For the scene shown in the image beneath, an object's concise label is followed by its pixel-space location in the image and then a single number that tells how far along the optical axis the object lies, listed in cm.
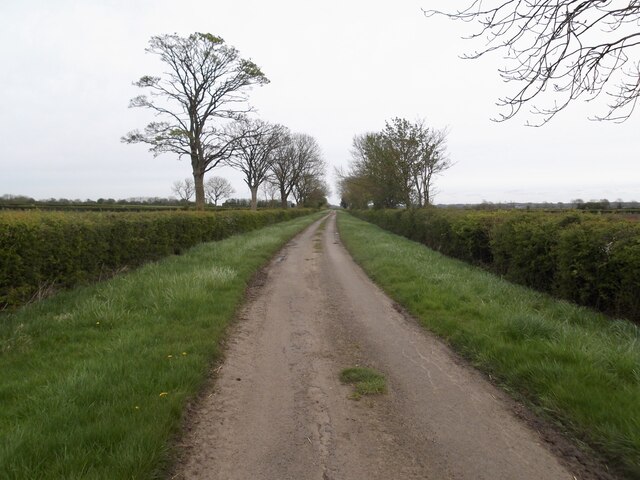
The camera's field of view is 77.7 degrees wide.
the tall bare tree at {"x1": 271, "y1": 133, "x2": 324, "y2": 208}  5816
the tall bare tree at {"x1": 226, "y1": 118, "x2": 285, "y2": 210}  4392
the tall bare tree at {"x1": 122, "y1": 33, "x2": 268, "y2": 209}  2605
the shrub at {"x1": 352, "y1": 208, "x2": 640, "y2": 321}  619
